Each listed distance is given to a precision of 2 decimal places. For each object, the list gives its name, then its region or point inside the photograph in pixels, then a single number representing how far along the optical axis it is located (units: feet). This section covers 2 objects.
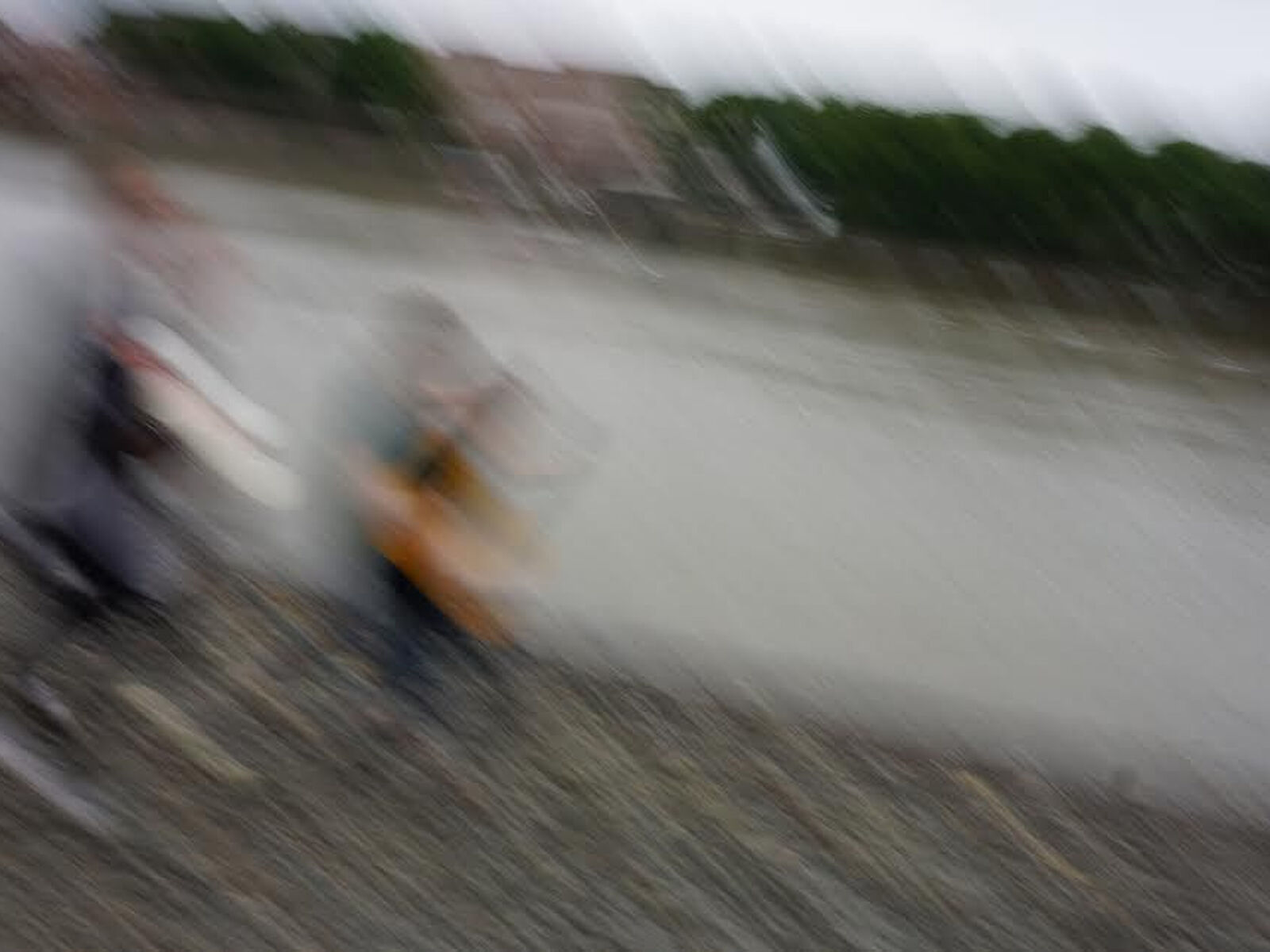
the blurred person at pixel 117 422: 13.41
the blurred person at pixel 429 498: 15.38
